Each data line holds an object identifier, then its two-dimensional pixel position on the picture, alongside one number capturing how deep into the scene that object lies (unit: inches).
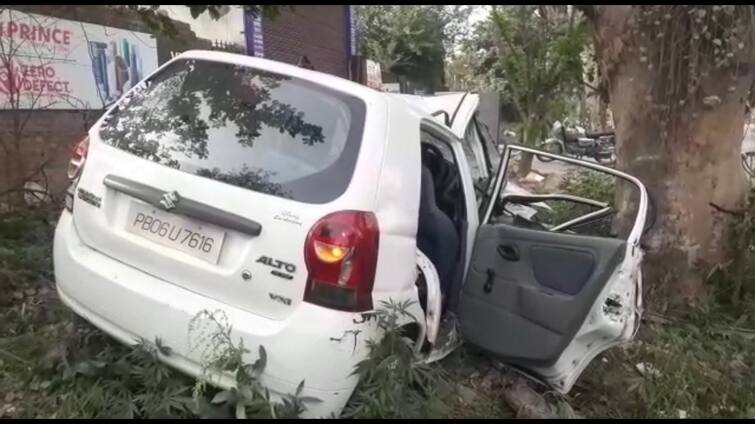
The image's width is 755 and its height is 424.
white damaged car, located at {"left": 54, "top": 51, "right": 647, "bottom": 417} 92.6
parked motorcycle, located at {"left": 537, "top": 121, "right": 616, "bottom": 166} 565.0
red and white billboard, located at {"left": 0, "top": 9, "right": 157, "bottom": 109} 224.7
